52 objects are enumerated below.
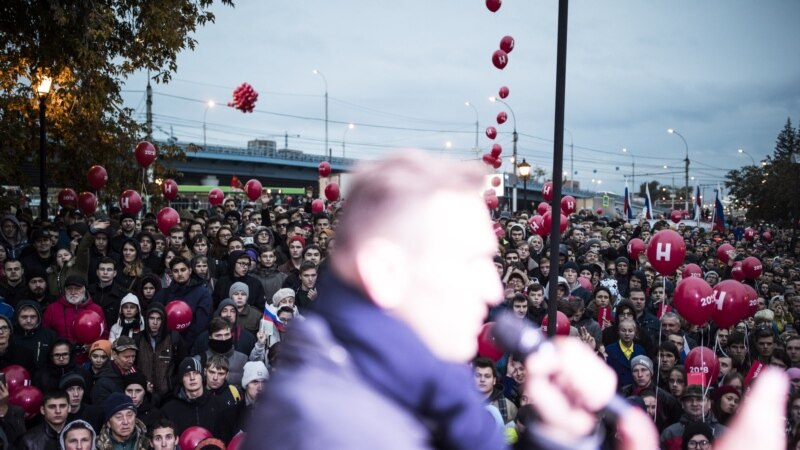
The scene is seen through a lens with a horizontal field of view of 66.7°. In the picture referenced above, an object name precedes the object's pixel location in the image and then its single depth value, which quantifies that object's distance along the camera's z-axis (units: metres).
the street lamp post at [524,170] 19.70
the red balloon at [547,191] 15.34
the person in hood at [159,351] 6.07
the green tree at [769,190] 30.58
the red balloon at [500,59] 13.05
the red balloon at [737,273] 12.20
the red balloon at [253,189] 14.98
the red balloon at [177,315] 6.45
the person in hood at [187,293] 7.07
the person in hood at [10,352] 5.96
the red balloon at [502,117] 17.55
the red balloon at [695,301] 6.56
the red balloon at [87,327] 6.34
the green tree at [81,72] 8.39
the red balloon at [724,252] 15.13
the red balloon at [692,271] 10.14
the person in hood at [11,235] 9.58
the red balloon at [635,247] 12.23
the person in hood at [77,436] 4.58
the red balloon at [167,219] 10.53
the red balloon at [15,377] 5.52
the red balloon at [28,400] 5.34
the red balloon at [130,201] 11.31
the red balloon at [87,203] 12.37
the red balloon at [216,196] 15.96
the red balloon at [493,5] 9.13
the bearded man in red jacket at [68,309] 6.73
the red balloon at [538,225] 12.64
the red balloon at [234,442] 4.68
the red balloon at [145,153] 12.01
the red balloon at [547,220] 11.77
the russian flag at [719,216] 21.62
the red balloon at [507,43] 13.63
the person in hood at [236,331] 6.55
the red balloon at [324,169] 17.41
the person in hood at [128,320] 6.51
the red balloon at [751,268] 11.96
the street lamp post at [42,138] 10.01
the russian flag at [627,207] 23.93
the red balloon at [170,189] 13.35
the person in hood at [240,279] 7.76
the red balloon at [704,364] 5.85
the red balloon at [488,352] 4.26
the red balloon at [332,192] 13.96
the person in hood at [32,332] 6.18
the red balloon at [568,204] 15.62
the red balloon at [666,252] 7.15
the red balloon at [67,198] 12.68
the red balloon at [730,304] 6.54
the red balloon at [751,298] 6.64
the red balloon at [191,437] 4.96
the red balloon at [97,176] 12.59
